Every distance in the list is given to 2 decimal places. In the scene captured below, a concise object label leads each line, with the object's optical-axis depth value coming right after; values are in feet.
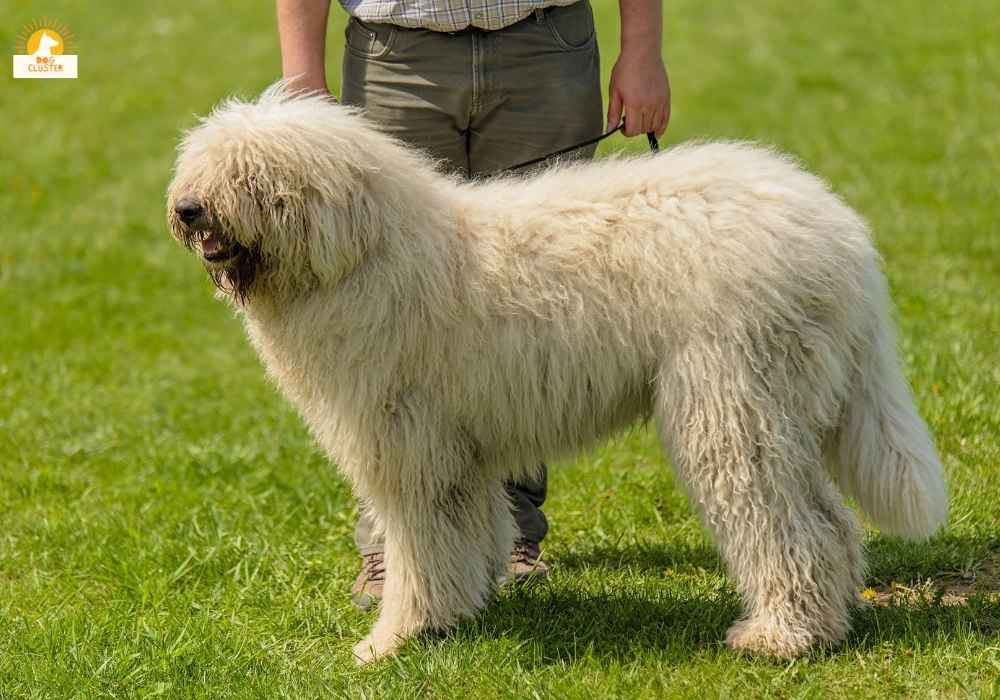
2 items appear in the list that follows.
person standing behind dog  28.25
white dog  24.21
